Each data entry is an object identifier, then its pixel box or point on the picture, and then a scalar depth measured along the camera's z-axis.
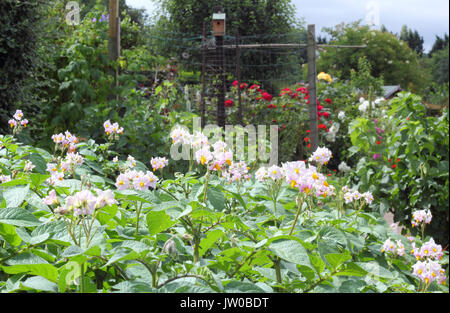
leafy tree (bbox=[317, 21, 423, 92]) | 9.52
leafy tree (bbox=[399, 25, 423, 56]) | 15.55
